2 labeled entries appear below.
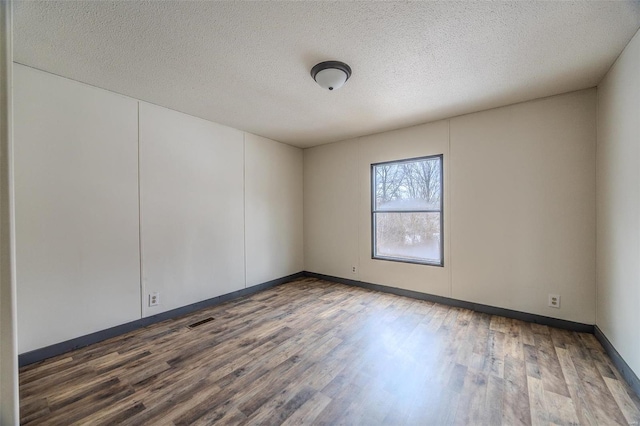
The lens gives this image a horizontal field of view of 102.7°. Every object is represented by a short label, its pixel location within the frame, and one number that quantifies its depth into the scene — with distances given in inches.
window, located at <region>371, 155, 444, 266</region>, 145.6
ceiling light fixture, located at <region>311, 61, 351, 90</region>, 86.4
